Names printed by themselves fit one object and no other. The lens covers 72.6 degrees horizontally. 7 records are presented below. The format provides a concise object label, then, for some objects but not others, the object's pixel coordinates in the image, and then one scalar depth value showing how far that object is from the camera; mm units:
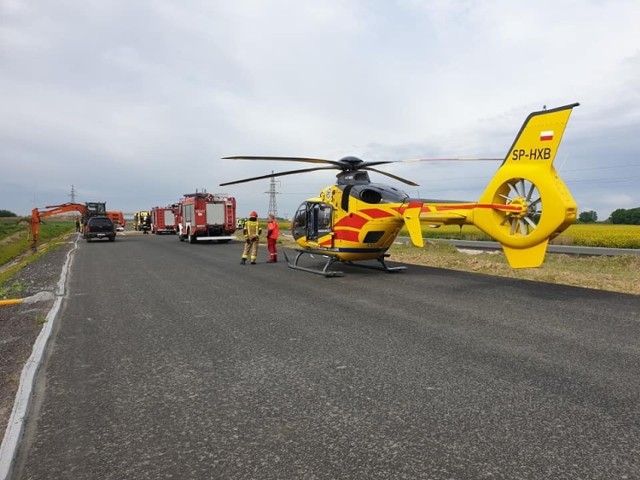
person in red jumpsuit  16094
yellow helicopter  7902
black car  29656
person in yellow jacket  15203
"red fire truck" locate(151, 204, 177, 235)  41531
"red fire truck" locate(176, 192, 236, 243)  27391
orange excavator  27391
